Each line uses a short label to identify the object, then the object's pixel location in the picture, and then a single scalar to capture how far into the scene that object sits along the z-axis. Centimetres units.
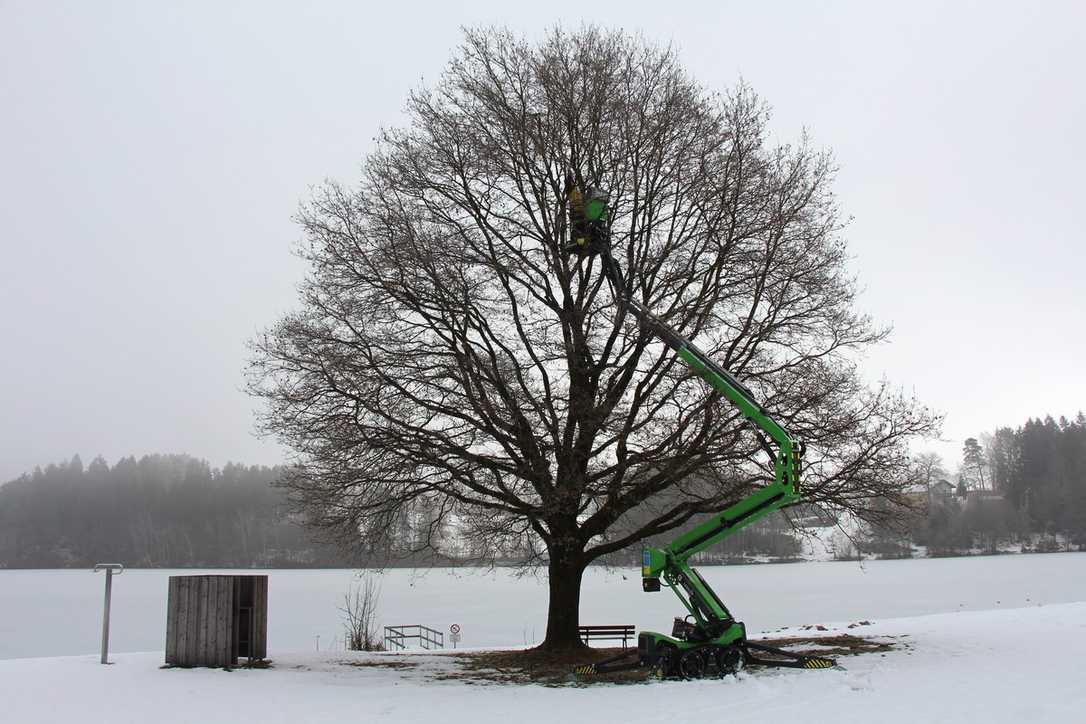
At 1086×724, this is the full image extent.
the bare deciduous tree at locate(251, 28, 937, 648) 1505
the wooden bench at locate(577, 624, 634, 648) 1984
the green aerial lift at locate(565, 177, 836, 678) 1231
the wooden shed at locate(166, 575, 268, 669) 1414
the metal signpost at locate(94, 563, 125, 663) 1388
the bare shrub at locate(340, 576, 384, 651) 2109
